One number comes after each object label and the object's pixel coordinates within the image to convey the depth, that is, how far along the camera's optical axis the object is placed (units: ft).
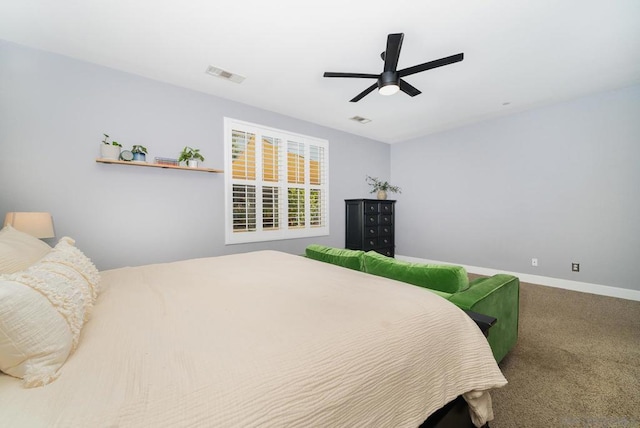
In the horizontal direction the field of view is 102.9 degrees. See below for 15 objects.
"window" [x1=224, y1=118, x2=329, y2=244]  12.10
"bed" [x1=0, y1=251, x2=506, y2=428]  1.94
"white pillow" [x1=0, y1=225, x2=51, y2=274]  3.46
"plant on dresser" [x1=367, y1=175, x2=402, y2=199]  17.56
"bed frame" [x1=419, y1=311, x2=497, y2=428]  3.59
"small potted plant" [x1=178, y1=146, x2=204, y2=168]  10.23
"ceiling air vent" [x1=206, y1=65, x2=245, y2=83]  9.37
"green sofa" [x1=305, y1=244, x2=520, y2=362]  4.89
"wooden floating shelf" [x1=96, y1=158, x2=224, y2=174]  8.80
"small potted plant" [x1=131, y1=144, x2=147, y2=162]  9.29
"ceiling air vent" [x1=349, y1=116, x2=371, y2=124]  14.15
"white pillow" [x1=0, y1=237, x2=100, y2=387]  2.10
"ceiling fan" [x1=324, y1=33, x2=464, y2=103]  6.59
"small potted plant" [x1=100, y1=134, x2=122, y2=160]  8.73
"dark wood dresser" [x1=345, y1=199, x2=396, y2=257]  15.52
